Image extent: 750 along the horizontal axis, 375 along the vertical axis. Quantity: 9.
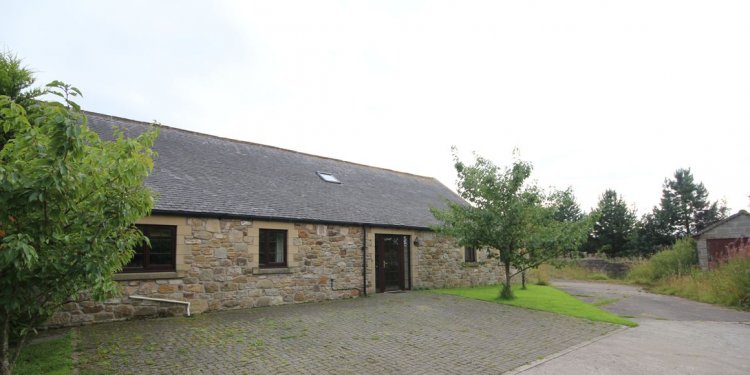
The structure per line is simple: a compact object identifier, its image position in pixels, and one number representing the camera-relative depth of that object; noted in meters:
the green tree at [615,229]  33.88
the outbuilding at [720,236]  17.78
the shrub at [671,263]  18.59
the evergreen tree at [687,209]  34.09
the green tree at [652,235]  32.66
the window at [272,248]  11.34
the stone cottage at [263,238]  9.52
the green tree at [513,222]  12.19
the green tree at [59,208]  3.23
